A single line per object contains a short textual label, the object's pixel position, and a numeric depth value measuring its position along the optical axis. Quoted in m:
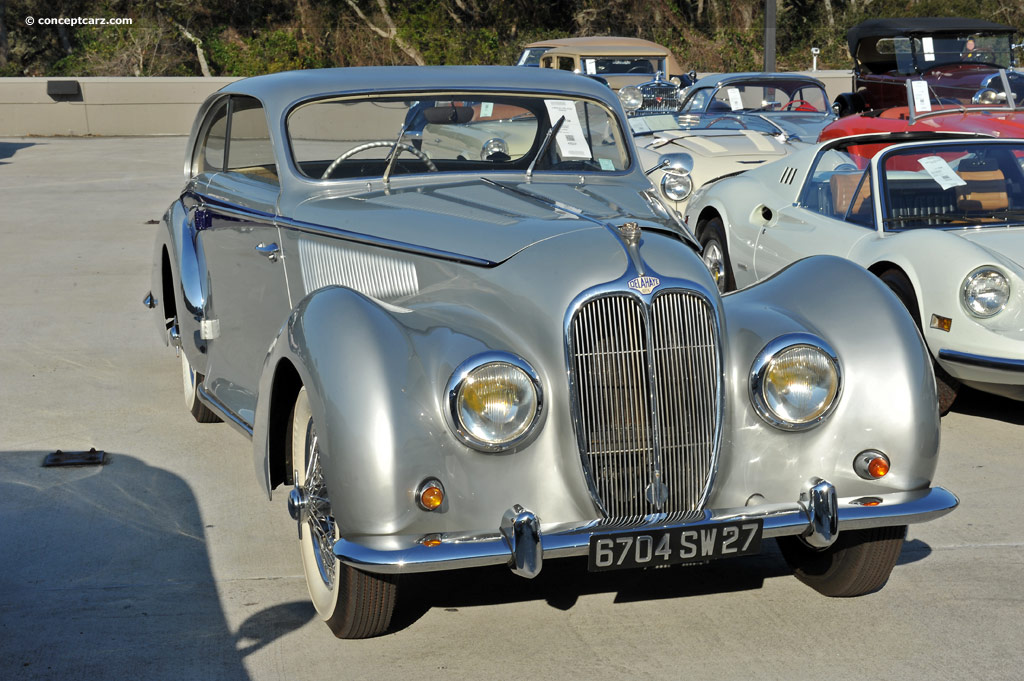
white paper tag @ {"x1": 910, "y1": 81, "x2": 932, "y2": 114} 11.29
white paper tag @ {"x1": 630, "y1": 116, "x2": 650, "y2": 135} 11.96
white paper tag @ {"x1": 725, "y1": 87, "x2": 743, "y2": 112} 12.94
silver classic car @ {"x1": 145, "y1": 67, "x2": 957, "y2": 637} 3.10
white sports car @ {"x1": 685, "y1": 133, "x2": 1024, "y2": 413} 5.25
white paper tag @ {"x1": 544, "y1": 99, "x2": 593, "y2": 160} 4.78
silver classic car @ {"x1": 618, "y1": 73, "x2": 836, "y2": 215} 10.18
